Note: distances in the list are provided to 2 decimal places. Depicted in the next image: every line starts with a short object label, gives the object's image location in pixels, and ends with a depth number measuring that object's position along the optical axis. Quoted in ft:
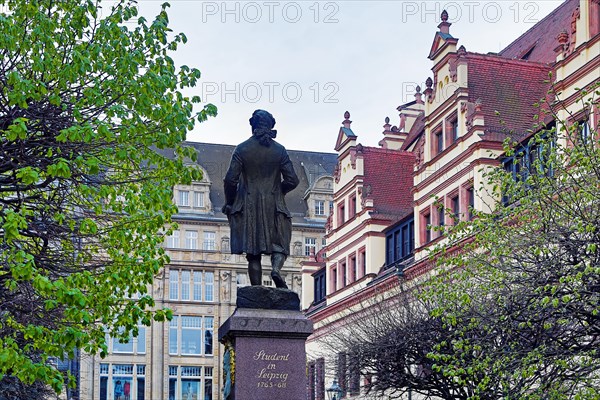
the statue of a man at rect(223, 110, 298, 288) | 48.73
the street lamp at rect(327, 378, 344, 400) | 109.19
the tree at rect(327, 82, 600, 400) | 57.62
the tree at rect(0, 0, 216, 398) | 54.99
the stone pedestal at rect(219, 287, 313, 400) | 44.73
